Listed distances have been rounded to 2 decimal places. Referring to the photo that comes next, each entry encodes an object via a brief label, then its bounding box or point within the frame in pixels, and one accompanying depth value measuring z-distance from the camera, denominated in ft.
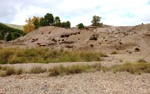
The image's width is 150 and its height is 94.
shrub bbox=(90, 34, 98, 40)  52.38
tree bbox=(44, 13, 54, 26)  96.96
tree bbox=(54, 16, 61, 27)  94.25
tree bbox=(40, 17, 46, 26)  96.72
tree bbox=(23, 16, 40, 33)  124.71
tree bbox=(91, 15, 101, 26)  102.21
